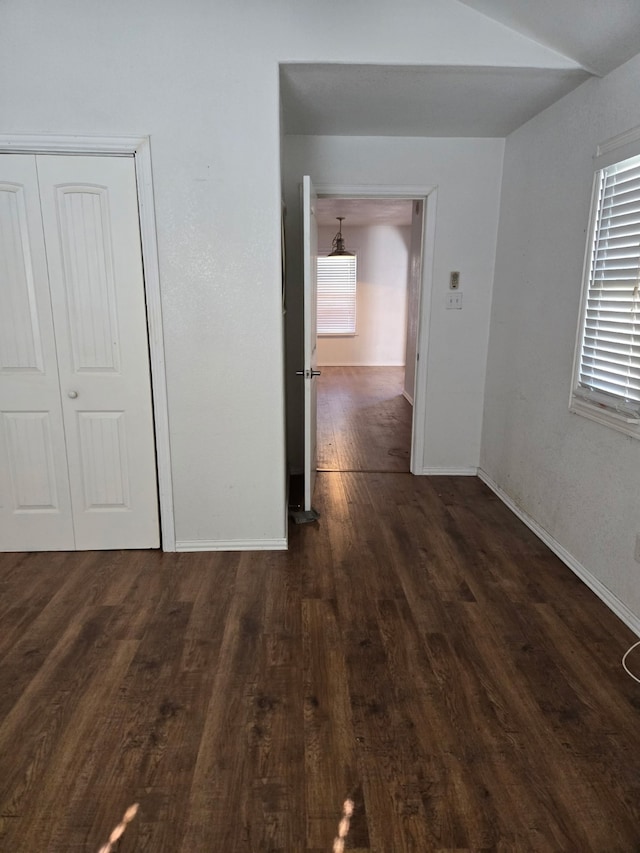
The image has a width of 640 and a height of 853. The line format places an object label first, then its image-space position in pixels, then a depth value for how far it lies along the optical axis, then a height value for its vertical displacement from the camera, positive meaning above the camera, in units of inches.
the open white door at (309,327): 117.0 -6.7
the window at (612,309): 92.2 -1.7
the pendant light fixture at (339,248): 331.6 +29.9
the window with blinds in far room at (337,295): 371.9 +1.7
